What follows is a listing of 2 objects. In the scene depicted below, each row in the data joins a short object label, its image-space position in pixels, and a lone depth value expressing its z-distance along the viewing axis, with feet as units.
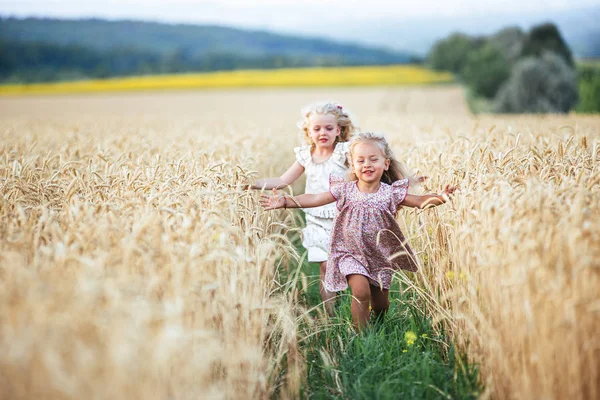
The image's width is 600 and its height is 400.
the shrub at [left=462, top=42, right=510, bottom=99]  166.20
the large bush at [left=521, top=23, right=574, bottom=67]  179.13
